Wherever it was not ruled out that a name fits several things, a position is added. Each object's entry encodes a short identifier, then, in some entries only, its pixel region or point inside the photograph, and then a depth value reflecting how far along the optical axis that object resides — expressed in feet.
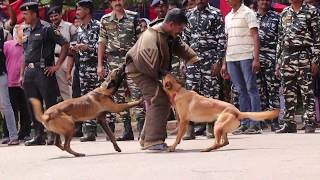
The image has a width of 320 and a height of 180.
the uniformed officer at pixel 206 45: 36.94
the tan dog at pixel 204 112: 27.94
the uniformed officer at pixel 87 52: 38.65
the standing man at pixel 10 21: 46.88
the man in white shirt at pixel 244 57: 36.76
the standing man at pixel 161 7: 37.78
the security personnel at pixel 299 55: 36.17
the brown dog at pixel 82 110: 29.40
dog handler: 28.48
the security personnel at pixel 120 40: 36.76
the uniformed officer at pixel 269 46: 39.45
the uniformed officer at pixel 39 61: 36.55
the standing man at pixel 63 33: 42.70
